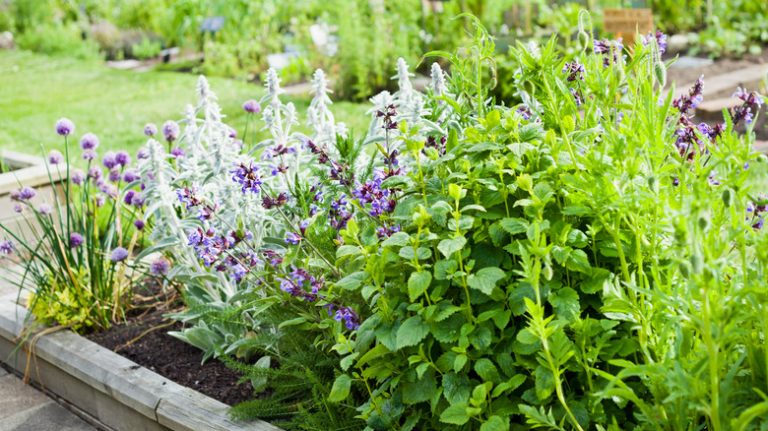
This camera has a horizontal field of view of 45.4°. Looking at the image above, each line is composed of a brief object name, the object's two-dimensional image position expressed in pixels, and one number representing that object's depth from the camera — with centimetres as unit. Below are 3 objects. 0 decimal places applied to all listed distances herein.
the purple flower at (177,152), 375
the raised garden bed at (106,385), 284
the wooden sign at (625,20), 658
